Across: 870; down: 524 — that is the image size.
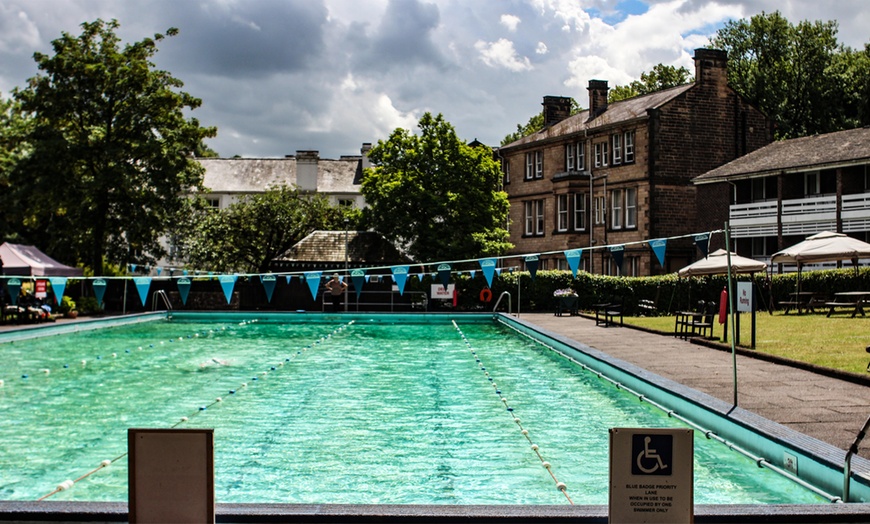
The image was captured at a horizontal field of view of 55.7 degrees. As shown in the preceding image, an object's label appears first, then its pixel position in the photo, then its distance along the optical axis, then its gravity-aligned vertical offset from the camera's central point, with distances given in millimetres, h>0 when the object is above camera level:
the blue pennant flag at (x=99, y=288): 25856 -361
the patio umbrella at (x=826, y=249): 24720 +959
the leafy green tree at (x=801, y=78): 59844 +15021
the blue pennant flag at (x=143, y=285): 23562 -255
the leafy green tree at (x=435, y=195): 45094 +4633
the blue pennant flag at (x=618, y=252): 19492 +649
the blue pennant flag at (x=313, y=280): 24283 -68
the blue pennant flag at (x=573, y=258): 18972 +500
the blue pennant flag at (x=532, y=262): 20514 +426
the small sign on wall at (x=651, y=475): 4895 -1176
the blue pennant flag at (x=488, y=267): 21516 +309
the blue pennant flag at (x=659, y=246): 17234 +711
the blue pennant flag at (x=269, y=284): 24745 -202
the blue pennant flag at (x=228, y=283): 22111 -159
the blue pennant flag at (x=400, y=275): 23798 +94
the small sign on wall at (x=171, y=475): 4832 -1176
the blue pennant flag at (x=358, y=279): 25566 -33
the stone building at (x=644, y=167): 46281 +6626
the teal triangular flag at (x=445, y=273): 23523 +160
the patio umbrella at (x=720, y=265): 22391 +406
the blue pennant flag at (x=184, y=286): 27156 -298
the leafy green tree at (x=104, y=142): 38250 +6414
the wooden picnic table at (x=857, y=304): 24812 -710
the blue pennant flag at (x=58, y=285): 21531 -233
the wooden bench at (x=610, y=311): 27719 -1097
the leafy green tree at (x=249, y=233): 52875 +2913
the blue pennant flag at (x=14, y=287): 24259 -327
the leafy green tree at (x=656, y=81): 67562 +16357
